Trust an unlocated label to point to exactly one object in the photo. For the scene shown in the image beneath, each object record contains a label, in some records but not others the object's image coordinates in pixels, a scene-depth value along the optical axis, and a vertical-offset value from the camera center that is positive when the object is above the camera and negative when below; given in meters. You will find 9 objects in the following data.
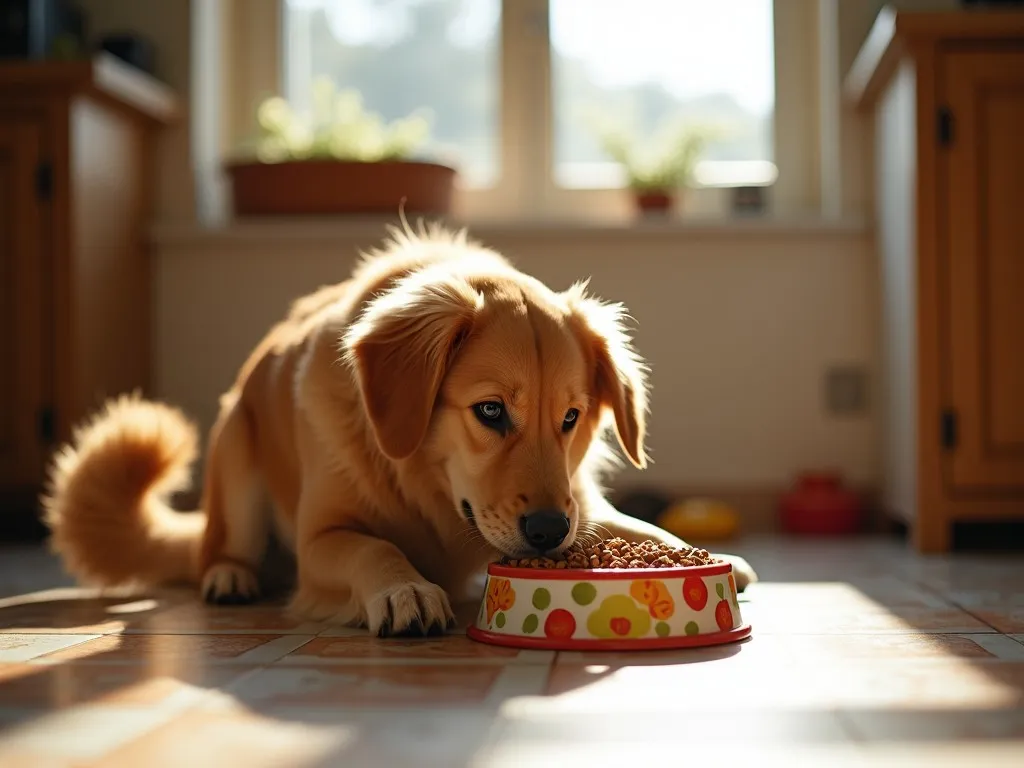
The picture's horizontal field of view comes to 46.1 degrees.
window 4.20 +1.14
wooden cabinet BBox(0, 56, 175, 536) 3.57 +0.46
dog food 1.72 -0.22
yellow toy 3.48 -0.35
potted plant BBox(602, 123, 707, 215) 4.04 +0.79
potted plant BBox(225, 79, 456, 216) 3.95 +0.79
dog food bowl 1.64 -0.28
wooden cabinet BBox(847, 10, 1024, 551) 3.01 +0.33
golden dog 1.86 -0.07
